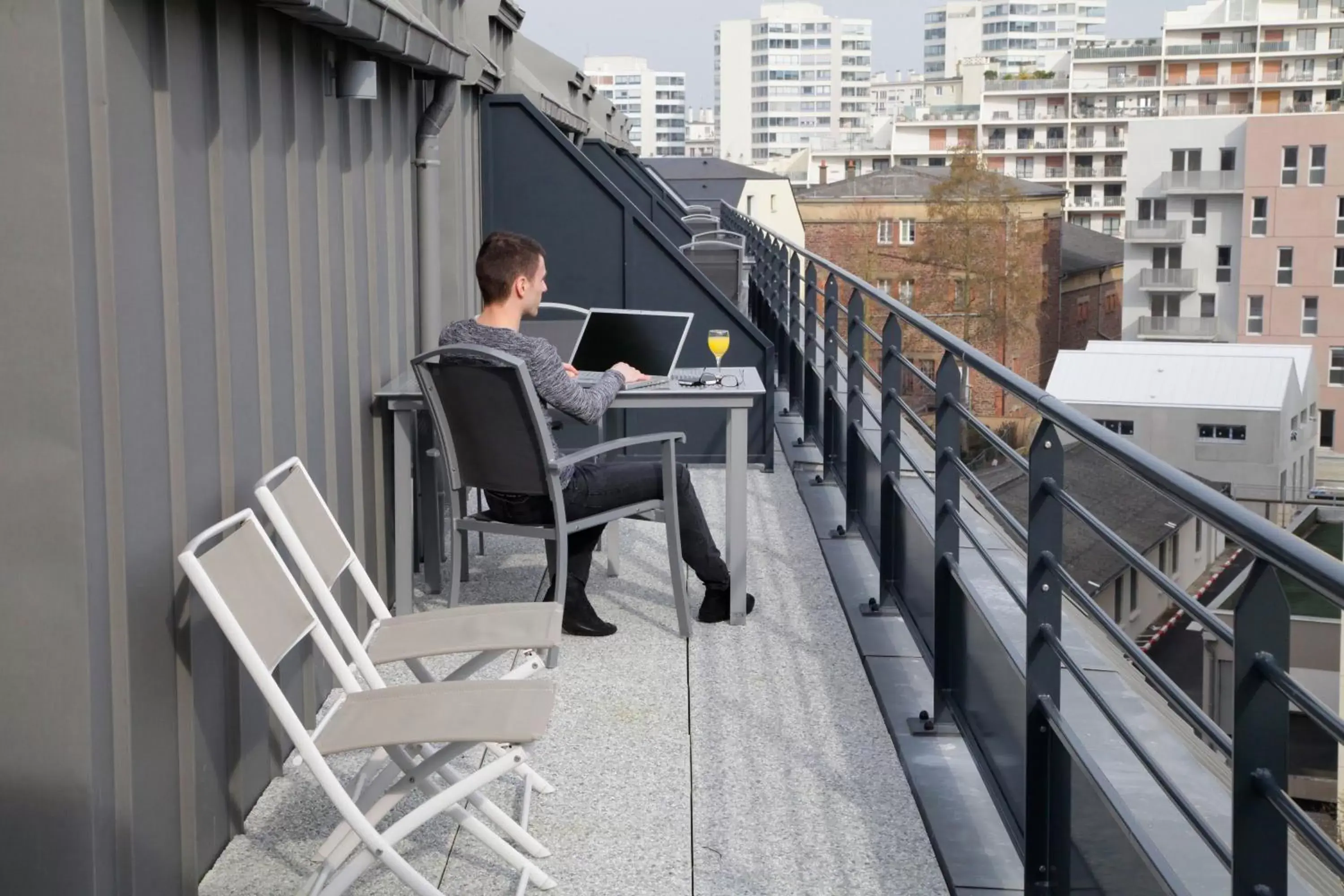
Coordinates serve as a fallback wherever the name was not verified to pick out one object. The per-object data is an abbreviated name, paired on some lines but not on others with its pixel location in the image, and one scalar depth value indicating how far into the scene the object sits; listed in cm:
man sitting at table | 533
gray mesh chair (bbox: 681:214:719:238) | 1866
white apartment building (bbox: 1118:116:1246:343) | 7031
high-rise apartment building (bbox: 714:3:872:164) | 18125
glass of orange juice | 637
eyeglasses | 601
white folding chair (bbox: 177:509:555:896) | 318
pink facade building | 6581
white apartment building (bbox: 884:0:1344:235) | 10525
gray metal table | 571
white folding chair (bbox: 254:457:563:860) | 383
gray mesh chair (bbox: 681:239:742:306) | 1284
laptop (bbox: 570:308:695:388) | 623
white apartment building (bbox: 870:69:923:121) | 11325
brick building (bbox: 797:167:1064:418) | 6962
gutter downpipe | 670
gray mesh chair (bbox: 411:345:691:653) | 510
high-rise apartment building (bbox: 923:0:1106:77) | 12066
